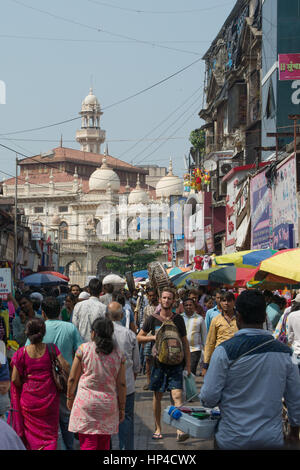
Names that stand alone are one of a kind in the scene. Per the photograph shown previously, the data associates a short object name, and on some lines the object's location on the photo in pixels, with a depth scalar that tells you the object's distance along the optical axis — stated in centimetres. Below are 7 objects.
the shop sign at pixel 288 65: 2431
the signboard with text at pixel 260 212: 2223
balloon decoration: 3854
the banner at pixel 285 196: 1891
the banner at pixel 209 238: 3766
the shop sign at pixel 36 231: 4359
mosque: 8650
